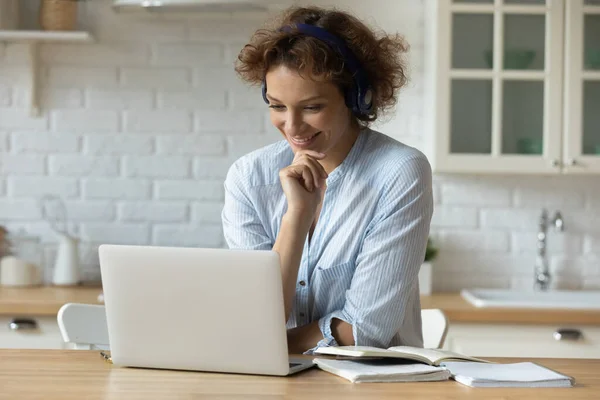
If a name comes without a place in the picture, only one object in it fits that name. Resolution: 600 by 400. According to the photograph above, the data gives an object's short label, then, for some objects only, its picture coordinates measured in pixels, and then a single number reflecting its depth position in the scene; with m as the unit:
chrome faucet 3.84
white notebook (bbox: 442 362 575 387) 1.64
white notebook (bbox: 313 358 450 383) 1.66
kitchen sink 3.72
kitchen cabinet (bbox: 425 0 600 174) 3.59
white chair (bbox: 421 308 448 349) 2.37
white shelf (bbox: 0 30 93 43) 3.64
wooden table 1.54
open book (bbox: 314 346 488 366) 1.72
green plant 3.74
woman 2.05
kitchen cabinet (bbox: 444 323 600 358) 3.36
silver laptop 1.63
